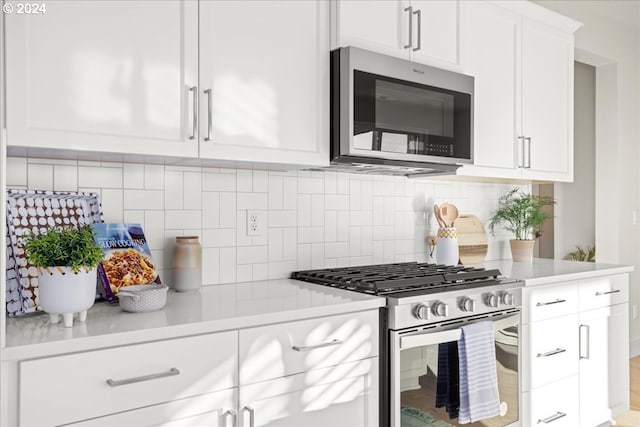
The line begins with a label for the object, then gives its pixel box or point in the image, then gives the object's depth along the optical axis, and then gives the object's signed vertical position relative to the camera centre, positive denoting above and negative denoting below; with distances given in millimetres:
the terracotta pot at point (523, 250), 3242 -236
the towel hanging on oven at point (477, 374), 2131 -668
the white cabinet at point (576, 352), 2514 -732
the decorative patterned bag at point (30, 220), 1657 -32
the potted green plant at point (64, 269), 1412 -159
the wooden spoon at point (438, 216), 2893 -25
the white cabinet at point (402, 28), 2199 +820
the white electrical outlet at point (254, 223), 2355 -54
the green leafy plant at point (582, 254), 5039 -410
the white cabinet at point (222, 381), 1318 -490
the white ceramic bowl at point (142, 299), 1627 -275
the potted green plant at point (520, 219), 3252 -47
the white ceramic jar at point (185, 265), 2074 -213
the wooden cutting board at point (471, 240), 3072 -170
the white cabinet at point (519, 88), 2743 +699
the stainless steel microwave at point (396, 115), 2145 +424
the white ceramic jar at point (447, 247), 2803 -189
